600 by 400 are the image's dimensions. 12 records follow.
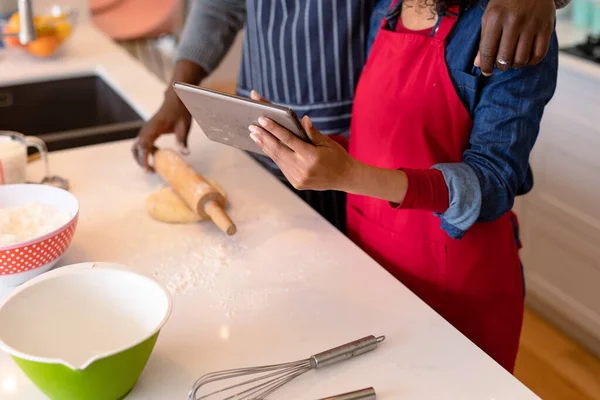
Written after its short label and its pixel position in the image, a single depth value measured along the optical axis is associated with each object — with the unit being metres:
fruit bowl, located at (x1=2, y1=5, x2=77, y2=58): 1.94
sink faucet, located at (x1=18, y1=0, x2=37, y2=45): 1.44
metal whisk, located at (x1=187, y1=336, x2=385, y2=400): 0.79
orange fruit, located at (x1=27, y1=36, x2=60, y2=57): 1.94
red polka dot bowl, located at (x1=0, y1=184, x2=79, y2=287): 0.94
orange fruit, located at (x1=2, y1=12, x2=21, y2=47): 1.93
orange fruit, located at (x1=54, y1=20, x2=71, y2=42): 1.97
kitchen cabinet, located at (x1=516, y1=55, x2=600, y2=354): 1.83
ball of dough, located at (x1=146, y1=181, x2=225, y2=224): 1.17
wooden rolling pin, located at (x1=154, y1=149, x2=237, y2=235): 1.12
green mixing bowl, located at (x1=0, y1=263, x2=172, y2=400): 0.75
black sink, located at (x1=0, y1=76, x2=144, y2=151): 1.86
